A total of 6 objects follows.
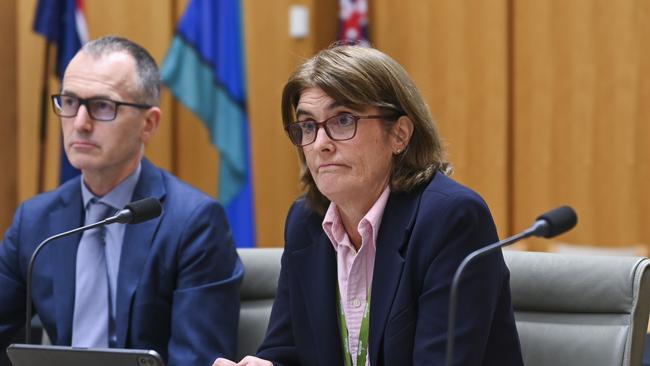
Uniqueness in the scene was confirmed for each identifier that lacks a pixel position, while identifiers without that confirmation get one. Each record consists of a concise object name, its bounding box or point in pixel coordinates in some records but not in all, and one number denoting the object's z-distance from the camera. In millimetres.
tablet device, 3805
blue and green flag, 11187
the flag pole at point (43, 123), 11156
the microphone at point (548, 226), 3783
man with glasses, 5547
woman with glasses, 4402
